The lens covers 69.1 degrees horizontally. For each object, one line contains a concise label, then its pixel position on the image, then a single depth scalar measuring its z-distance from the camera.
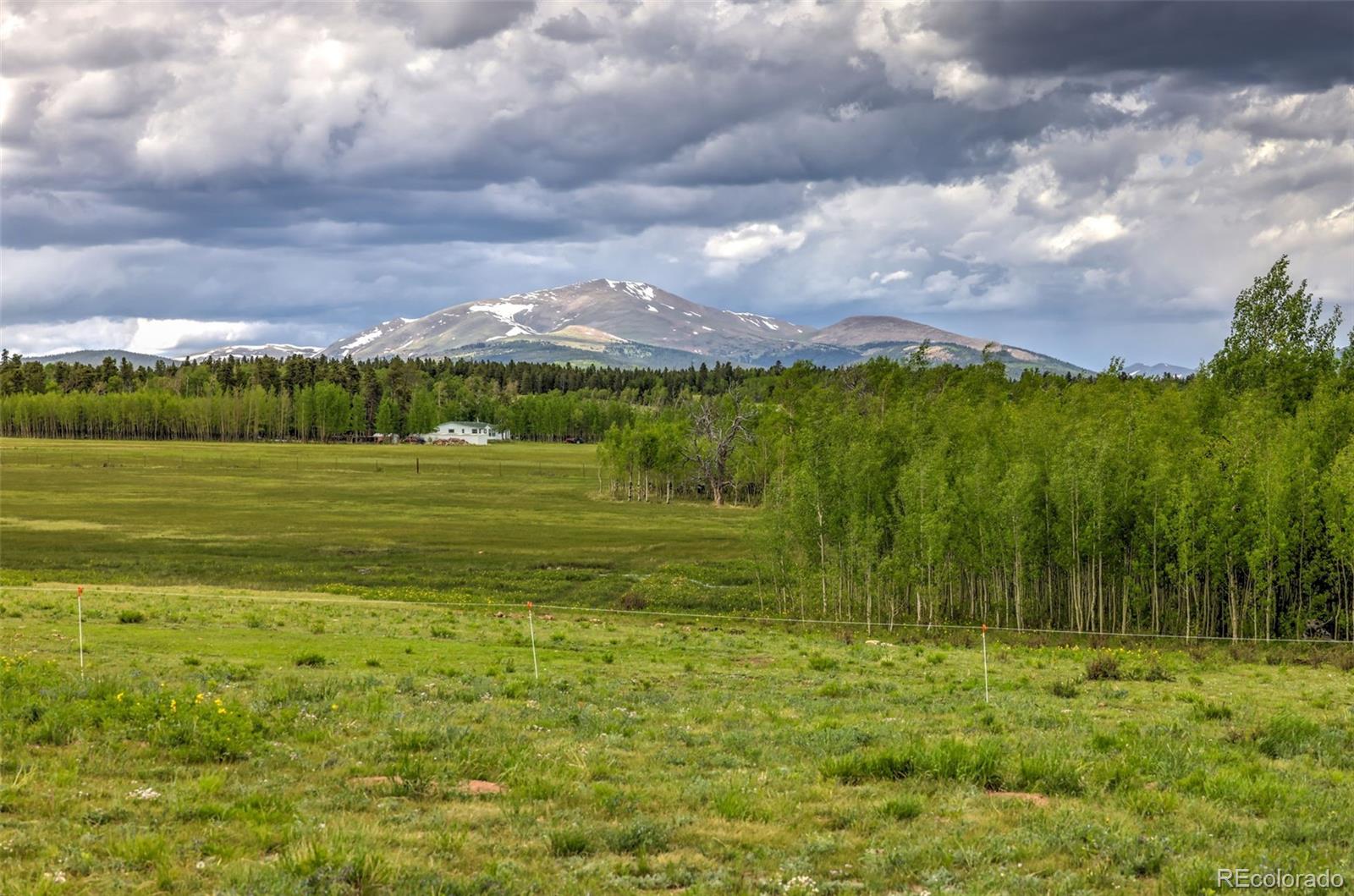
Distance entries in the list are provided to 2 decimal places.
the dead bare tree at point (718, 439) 135.75
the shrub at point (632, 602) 60.28
